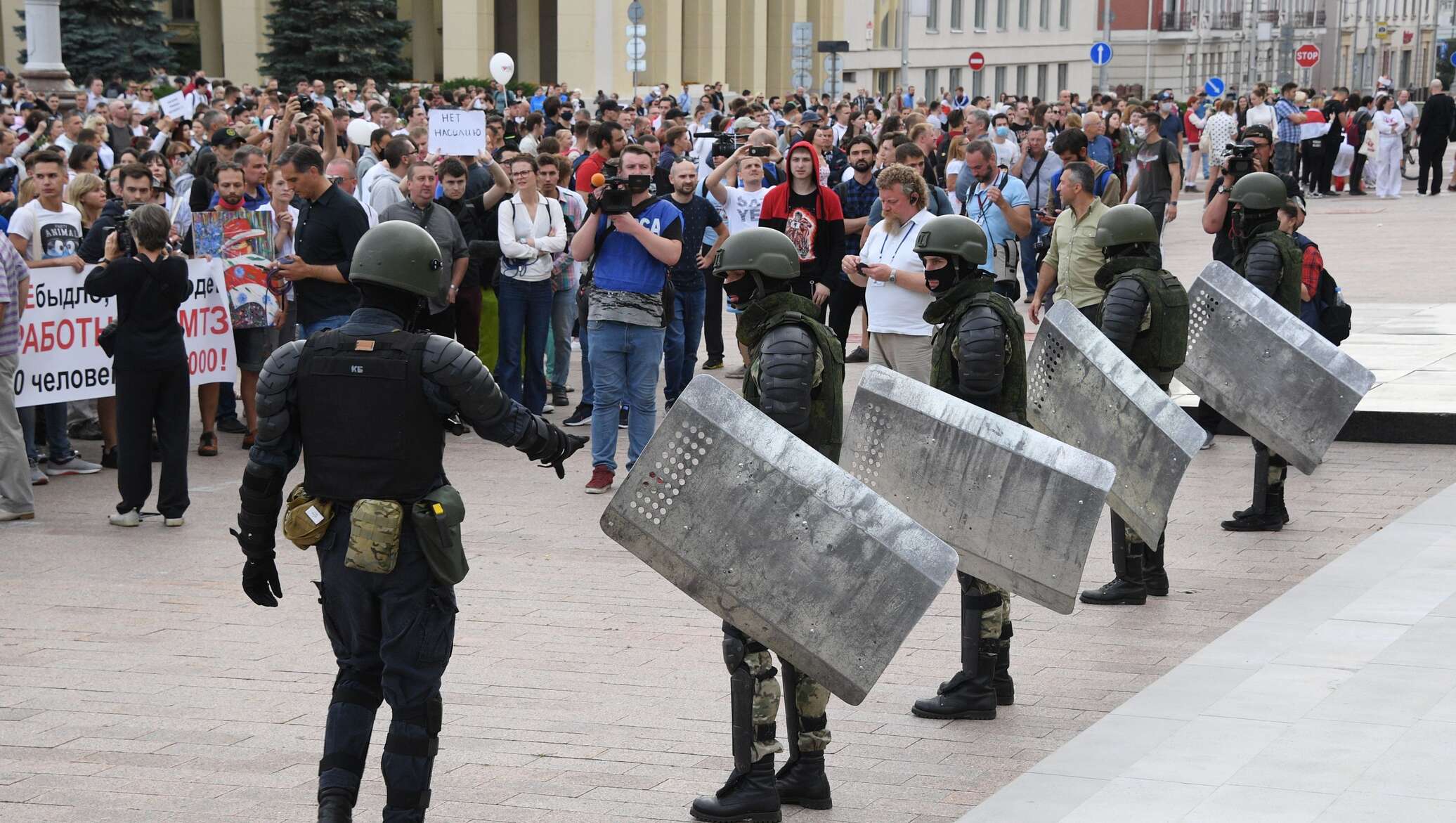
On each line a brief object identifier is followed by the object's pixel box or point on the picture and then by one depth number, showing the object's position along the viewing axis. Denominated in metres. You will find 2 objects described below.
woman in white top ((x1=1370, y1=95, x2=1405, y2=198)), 33.81
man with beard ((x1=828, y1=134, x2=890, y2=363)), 13.69
